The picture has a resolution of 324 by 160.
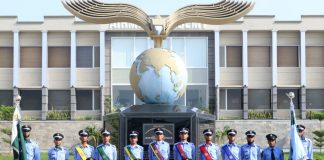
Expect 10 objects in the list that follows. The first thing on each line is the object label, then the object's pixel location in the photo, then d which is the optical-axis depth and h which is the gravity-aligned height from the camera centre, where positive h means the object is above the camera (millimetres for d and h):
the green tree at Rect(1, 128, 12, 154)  27916 -2366
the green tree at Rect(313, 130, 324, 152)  27634 -2639
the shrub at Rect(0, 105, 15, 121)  30891 -1680
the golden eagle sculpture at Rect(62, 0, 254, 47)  15797 +1473
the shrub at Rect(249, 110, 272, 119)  33344 -1965
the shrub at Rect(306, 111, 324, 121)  30128 -1881
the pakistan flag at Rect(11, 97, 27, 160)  10672 -1021
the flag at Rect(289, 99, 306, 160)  11320 -1168
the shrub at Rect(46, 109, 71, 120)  32969 -1914
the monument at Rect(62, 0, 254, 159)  13656 +105
